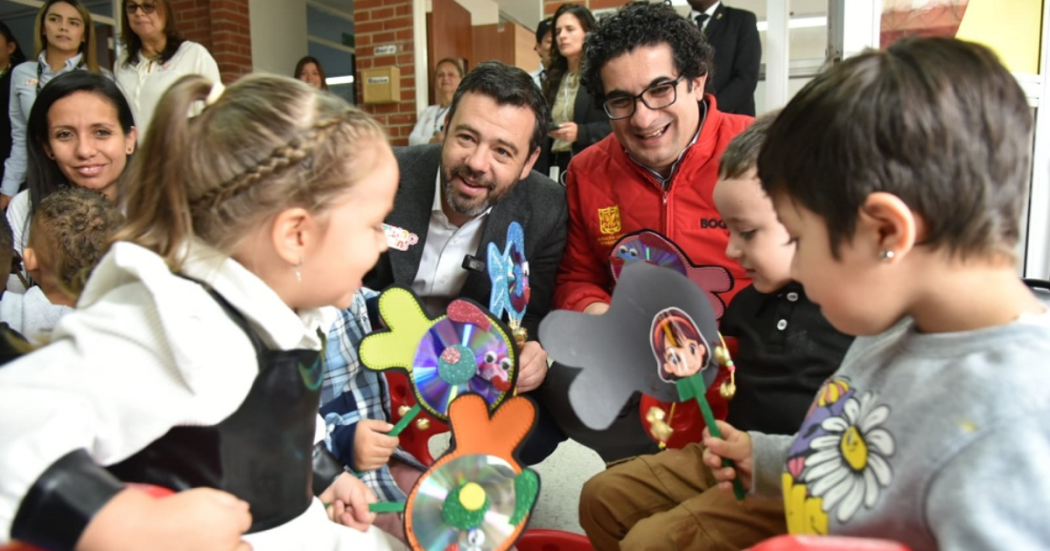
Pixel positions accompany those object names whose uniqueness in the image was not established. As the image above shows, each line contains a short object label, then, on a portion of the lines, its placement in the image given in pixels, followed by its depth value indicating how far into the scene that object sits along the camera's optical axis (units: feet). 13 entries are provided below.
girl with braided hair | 1.91
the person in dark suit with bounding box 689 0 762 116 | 8.16
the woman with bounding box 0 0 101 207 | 7.84
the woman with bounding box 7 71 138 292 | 5.30
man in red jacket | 4.48
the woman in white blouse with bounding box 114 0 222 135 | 8.53
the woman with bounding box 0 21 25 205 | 8.41
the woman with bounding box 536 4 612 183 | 8.46
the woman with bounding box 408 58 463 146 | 13.57
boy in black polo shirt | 3.19
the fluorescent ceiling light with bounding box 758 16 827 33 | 19.11
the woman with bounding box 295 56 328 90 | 15.05
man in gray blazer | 4.78
